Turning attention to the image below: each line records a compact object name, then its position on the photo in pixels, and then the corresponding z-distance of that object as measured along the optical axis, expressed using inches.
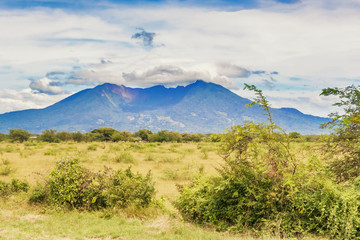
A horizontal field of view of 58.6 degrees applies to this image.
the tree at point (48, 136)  2230.9
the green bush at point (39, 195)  459.5
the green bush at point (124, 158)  969.1
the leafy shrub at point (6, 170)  727.7
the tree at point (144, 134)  2737.9
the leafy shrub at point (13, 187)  501.0
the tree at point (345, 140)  381.1
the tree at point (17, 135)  2272.5
